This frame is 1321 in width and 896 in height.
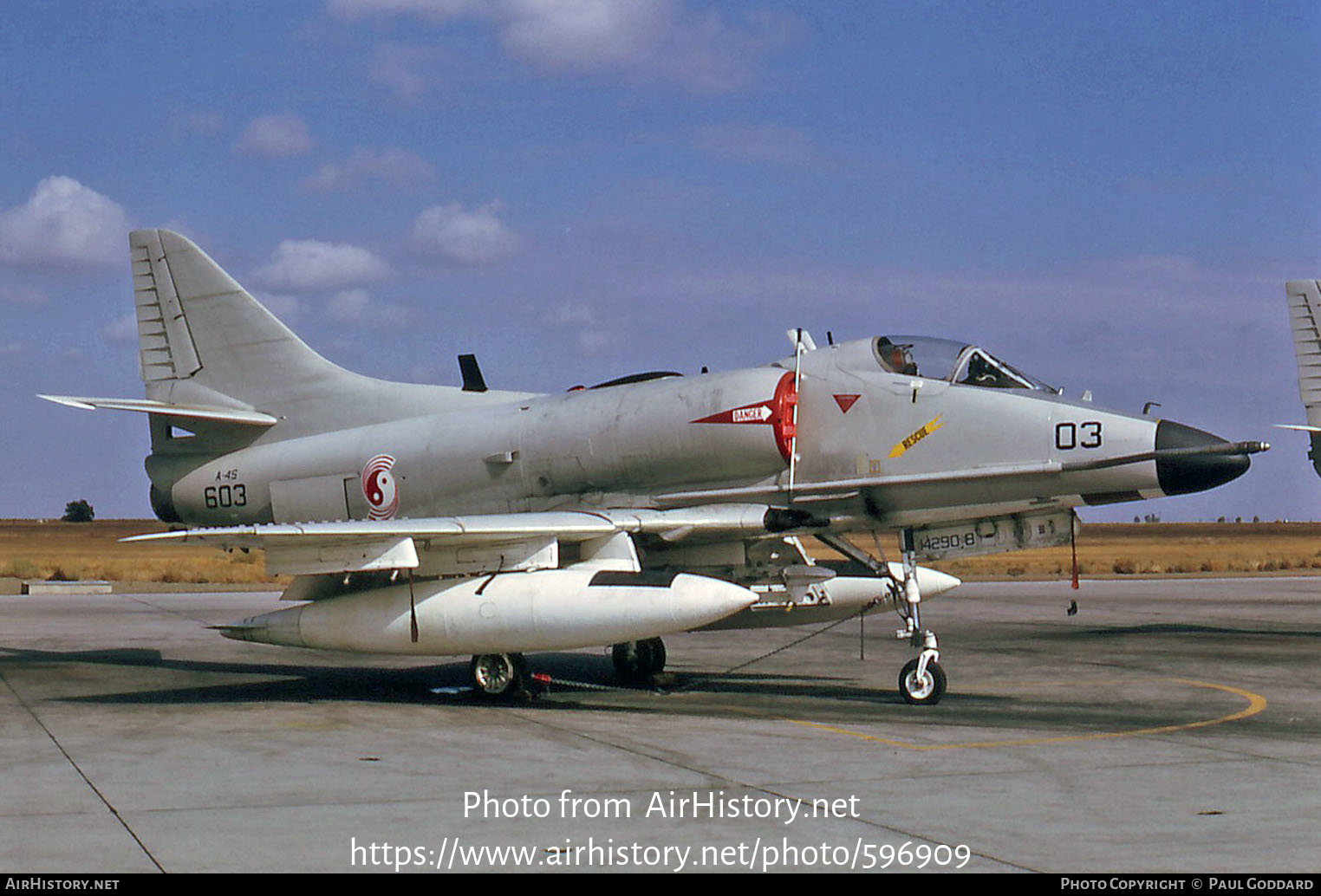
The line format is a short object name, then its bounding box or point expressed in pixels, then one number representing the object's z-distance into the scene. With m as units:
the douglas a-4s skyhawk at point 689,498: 12.52
